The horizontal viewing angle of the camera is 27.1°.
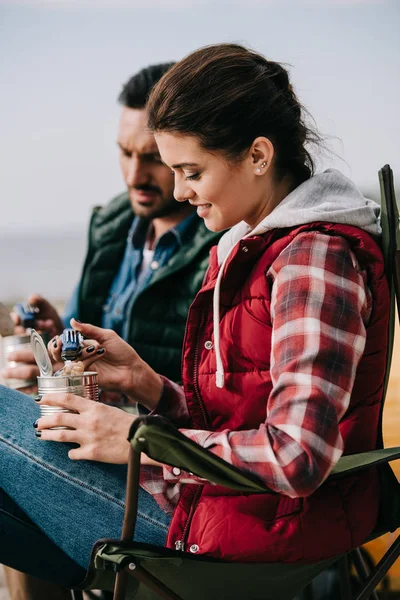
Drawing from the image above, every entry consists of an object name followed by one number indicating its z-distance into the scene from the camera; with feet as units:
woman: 3.94
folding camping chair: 3.71
